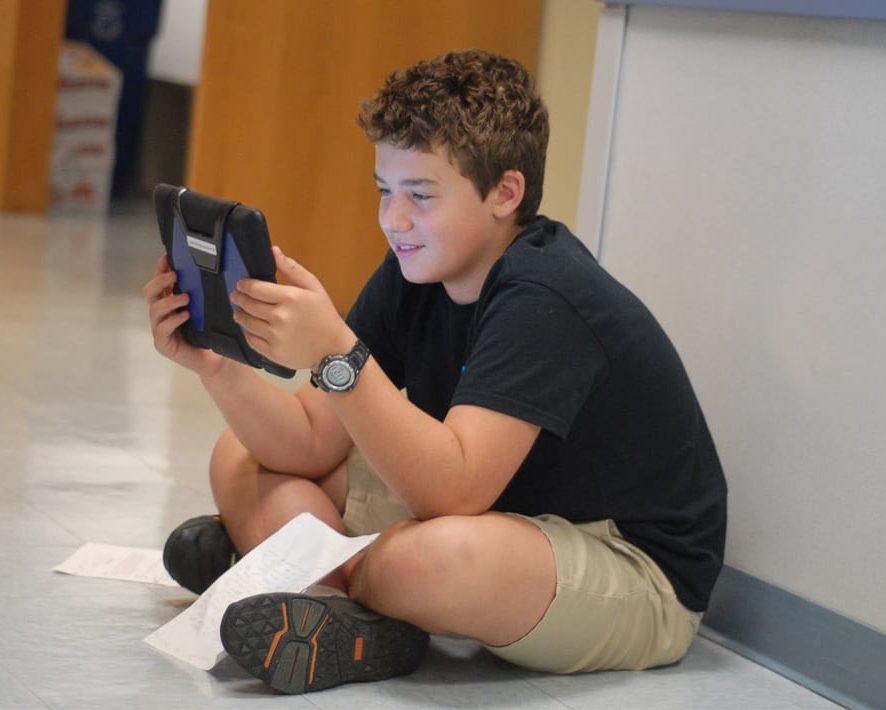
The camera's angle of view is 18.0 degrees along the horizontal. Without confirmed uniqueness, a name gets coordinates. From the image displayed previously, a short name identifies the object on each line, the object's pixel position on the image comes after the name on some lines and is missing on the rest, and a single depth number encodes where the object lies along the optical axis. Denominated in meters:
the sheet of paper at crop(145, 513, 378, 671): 3.42
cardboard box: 9.94
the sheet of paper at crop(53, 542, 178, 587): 3.71
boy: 3.30
